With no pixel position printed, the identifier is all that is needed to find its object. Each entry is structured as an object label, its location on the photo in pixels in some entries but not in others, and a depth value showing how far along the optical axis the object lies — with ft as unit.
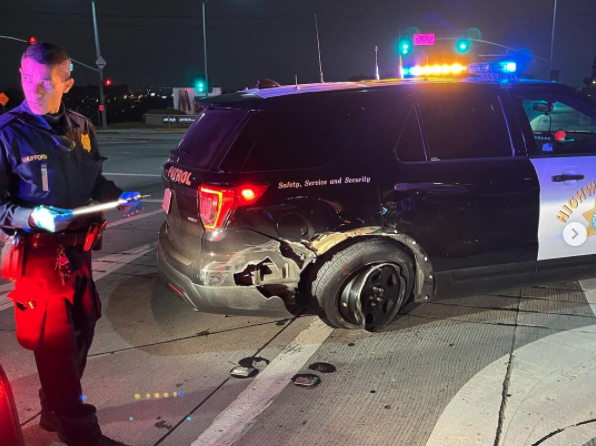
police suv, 11.25
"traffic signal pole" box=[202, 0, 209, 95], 128.67
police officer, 7.71
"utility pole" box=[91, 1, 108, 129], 118.11
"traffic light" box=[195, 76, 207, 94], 117.91
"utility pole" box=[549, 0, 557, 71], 124.81
